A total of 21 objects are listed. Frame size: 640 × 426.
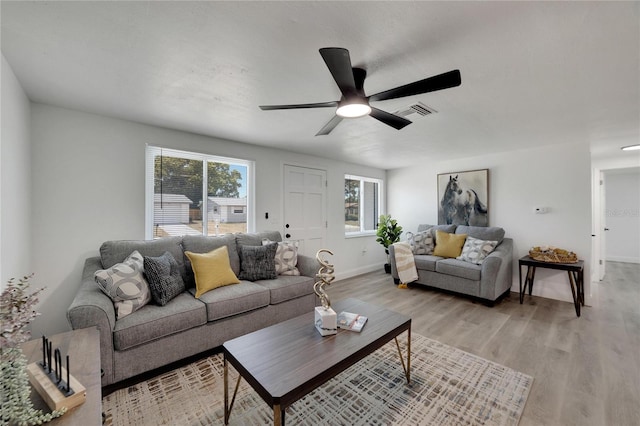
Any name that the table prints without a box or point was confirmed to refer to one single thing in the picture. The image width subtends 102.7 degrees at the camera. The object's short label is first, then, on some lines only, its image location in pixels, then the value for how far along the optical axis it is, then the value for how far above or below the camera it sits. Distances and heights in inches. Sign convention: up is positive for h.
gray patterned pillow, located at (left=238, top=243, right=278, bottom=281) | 112.7 -22.1
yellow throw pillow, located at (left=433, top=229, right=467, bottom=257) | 163.7 -20.4
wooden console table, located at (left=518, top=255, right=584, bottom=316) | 126.5 -31.9
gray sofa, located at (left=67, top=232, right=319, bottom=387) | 70.9 -32.4
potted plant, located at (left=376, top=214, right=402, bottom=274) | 204.7 -15.0
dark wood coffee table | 48.4 -32.0
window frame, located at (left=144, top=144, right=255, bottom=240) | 114.2 +19.5
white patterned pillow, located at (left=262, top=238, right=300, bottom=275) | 121.3 -21.6
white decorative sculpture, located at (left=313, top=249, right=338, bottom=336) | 66.7 -26.4
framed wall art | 175.3 +11.0
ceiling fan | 51.1 +29.7
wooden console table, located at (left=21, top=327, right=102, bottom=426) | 35.2 -27.6
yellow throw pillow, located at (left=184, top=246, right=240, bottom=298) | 96.7 -22.3
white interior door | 164.0 +4.2
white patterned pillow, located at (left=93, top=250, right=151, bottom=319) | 76.8 -22.4
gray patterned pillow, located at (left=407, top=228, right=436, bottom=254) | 177.3 -20.9
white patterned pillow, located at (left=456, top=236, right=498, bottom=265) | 148.8 -22.1
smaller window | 209.3 +8.2
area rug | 64.0 -51.0
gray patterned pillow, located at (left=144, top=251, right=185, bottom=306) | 85.6 -22.6
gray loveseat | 137.3 -33.6
